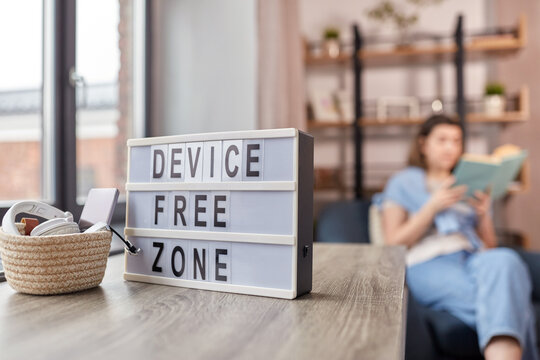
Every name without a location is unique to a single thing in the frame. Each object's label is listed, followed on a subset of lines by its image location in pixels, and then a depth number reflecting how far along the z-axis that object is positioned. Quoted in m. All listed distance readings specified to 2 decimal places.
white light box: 0.66
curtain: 2.09
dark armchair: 1.49
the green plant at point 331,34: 2.81
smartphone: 0.76
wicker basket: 0.67
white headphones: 0.70
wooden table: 0.46
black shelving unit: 2.60
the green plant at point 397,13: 2.74
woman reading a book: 1.36
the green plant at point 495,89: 2.63
